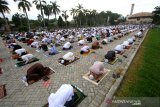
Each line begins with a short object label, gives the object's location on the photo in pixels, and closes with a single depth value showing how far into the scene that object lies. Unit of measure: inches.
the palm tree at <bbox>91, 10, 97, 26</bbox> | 2323.6
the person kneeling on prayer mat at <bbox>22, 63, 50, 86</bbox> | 240.2
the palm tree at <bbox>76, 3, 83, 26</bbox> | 1999.5
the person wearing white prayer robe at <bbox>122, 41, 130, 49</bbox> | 482.6
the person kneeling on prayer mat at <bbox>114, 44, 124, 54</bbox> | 414.0
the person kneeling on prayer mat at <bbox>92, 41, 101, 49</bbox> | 493.5
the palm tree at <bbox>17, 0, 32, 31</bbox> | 1188.0
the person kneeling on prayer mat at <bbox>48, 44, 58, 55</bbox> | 435.2
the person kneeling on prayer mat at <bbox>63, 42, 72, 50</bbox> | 500.4
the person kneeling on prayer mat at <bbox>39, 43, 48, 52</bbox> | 489.0
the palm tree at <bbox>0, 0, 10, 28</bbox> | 1127.0
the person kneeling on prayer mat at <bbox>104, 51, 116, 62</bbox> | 336.8
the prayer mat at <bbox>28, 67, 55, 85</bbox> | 237.6
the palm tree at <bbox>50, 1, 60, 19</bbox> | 1662.4
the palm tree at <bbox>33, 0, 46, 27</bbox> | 1368.1
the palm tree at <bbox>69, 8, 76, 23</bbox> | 2009.6
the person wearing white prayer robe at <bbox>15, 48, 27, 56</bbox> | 417.0
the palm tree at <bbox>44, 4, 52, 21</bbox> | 1506.9
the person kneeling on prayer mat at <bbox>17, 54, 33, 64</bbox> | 347.3
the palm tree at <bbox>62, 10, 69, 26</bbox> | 1890.6
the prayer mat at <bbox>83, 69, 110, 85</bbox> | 233.4
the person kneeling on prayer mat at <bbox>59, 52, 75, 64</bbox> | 339.6
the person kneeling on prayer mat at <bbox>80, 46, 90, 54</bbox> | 429.1
